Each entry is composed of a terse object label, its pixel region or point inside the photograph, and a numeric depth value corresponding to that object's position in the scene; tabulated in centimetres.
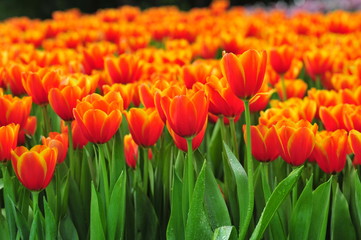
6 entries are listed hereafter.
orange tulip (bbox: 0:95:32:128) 156
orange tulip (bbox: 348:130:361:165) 146
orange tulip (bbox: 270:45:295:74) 197
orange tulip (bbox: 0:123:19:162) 148
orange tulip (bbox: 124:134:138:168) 161
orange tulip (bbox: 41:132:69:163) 151
